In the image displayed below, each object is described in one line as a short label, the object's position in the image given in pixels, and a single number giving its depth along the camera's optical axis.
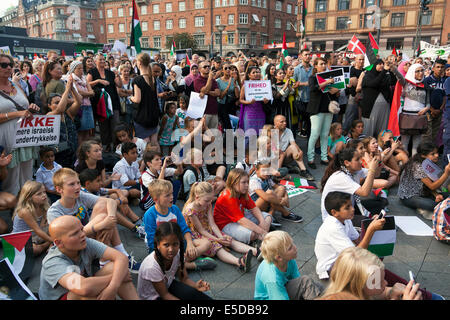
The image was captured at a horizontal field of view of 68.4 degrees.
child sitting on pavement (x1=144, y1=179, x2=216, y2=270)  3.28
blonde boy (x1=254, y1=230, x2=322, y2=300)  2.44
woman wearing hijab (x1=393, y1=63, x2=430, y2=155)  6.34
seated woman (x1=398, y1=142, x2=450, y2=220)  4.56
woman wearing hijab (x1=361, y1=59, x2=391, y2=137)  6.79
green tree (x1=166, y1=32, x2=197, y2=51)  52.46
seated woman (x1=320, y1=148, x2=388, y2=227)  3.69
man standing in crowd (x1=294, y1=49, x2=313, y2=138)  7.43
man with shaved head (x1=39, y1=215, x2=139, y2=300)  2.29
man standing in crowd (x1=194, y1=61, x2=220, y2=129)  6.74
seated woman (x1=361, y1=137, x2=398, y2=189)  4.55
